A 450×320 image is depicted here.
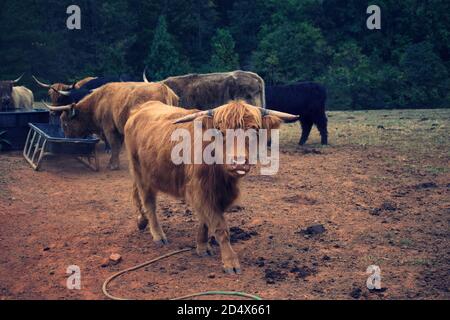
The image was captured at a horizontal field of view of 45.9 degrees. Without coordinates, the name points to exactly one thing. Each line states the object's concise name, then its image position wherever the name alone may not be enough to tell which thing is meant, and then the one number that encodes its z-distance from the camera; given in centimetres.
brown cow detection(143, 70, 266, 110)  990
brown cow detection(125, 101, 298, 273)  416
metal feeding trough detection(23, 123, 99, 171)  799
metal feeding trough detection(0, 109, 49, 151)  953
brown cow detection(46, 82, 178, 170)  814
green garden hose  382
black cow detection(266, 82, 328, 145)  1077
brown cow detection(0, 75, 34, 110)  1219
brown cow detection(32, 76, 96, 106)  1061
